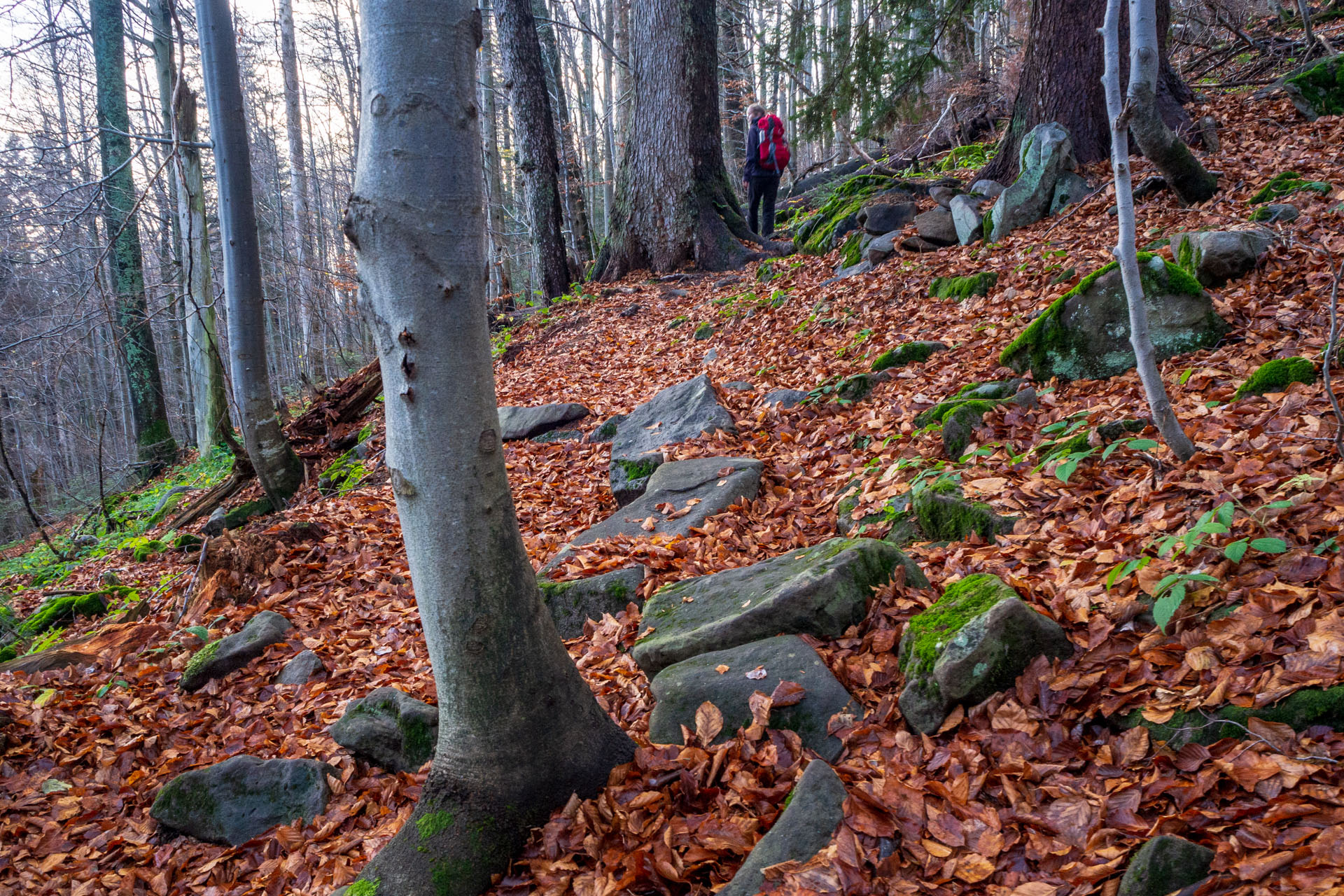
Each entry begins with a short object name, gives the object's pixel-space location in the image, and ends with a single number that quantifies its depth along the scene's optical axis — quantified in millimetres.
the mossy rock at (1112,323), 4496
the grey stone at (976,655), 2529
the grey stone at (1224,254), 4902
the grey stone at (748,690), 2730
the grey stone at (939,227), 8352
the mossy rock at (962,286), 6727
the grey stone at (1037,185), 7590
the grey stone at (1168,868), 1702
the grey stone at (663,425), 5910
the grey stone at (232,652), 4477
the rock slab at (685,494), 4734
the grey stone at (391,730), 3449
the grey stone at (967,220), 8008
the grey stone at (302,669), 4379
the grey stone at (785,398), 6285
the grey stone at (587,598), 4059
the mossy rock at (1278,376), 3598
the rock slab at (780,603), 3145
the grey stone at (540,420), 7668
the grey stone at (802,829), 2076
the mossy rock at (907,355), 6016
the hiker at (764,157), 11445
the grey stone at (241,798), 3381
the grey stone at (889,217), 9195
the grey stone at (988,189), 8461
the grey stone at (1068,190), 7445
